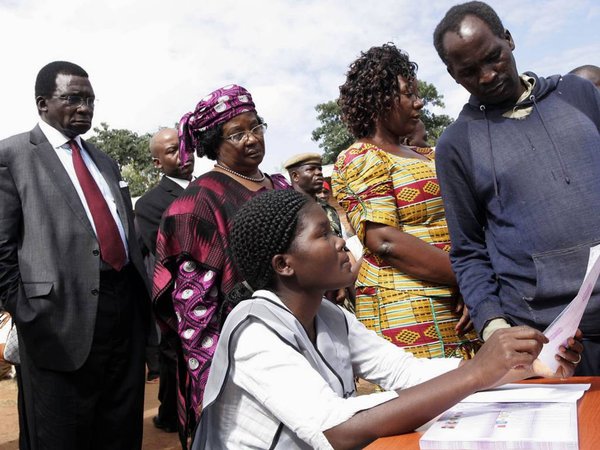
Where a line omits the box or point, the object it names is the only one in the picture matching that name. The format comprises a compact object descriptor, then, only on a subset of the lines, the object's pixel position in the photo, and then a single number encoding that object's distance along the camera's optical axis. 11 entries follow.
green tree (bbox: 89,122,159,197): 33.66
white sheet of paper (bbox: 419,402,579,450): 1.19
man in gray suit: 2.82
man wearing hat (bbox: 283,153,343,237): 6.75
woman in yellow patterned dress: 2.44
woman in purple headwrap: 2.40
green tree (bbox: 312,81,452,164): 36.81
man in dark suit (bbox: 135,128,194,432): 4.60
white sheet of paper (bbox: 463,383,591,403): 1.48
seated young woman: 1.47
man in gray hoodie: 1.91
